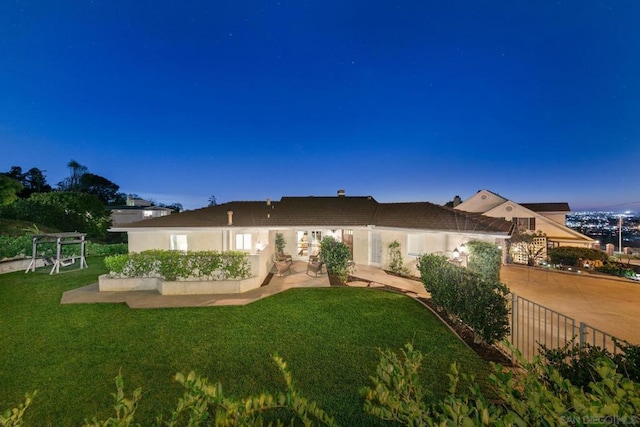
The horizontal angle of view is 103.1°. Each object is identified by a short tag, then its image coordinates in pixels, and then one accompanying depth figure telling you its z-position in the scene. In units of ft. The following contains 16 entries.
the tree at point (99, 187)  195.15
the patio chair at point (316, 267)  45.52
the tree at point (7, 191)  89.10
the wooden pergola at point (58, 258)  49.67
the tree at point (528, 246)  67.15
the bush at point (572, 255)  58.95
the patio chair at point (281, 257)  57.18
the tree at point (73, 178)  182.76
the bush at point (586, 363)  10.30
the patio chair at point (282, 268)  46.01
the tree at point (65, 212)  89.81
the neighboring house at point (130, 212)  144.46
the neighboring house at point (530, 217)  74.18
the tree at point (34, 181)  148.87
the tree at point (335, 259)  43.42
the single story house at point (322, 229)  46.34
